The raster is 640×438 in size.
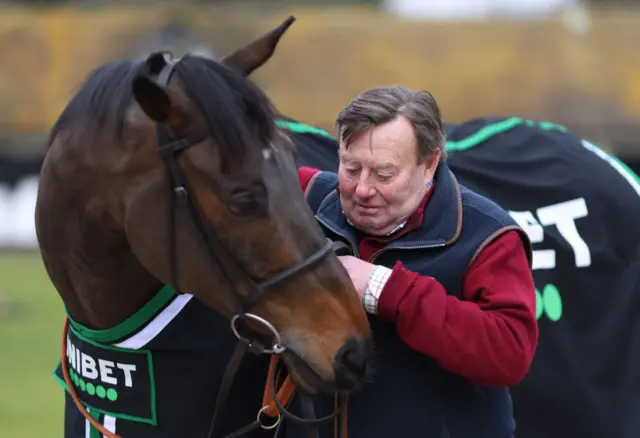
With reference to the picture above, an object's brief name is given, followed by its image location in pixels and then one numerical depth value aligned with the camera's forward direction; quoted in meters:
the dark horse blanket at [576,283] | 6.46
